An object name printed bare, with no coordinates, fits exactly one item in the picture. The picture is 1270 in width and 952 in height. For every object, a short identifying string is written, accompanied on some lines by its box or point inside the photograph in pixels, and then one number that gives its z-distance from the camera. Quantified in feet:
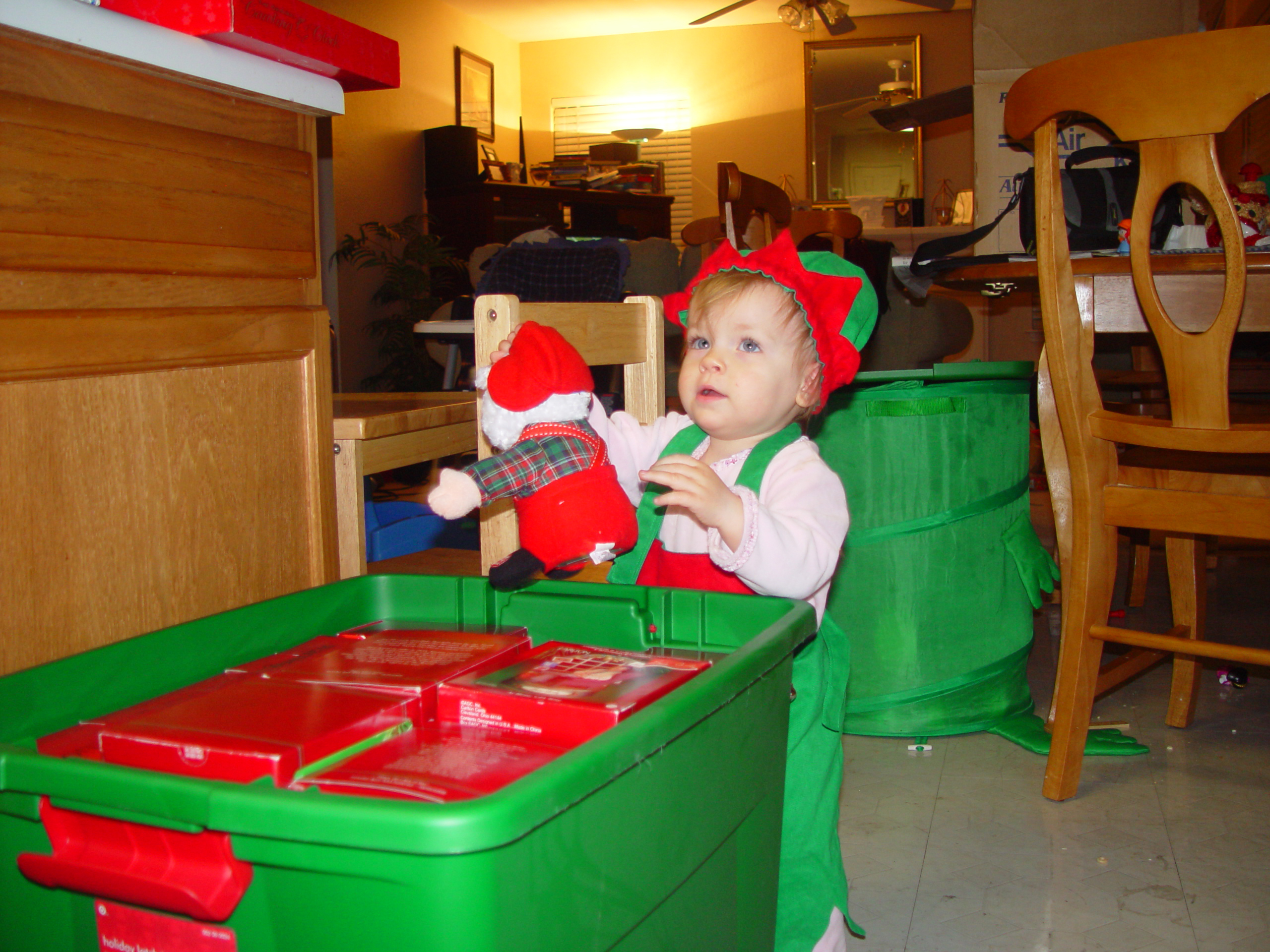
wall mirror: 20.75
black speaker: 18.34
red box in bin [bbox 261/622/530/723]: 2.18
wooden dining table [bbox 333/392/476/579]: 3.96
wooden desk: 18.56
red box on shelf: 2.77
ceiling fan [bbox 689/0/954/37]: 16.99
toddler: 2.85
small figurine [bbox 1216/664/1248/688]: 6.12
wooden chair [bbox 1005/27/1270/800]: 3.86
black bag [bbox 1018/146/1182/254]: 5.56
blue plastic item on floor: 5.82
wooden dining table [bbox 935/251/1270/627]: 4.44
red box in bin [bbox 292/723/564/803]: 1.70
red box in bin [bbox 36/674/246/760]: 1.98
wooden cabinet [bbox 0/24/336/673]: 2.52
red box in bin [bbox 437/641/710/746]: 1.97
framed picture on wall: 20.39
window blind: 22.85
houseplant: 16.70
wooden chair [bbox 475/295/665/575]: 3.45
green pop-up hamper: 5.03
